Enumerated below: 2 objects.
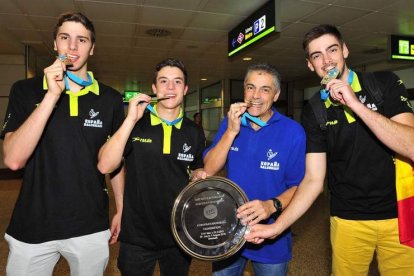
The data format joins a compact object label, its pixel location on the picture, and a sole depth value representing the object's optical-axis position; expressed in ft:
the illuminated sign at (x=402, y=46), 22.52
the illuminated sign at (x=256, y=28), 15.85
